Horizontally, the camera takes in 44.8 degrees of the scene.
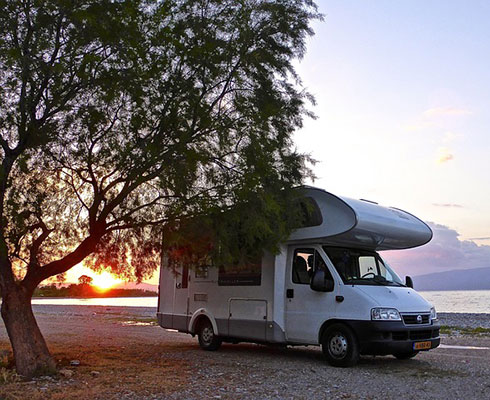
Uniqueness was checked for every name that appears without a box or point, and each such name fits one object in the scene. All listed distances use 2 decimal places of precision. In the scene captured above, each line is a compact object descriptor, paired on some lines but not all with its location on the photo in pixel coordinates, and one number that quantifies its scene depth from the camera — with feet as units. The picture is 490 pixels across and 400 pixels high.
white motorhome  36.04
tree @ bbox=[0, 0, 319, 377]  30.94
